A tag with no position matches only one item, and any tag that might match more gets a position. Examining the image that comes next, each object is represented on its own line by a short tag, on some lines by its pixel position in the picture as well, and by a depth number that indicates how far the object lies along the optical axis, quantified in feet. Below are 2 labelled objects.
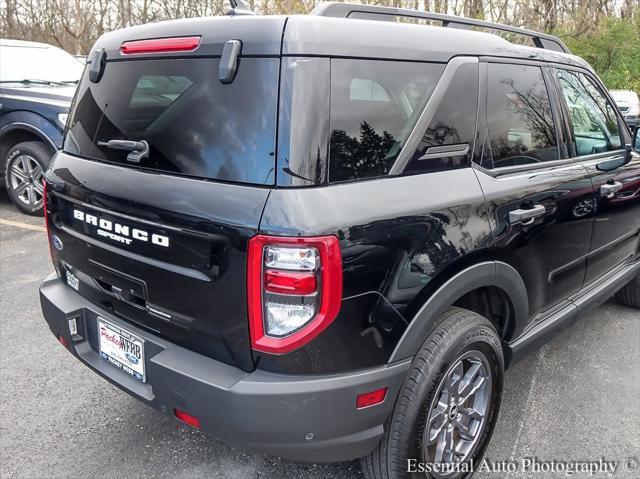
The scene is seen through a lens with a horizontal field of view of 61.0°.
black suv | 5.65
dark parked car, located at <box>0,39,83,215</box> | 19.85
